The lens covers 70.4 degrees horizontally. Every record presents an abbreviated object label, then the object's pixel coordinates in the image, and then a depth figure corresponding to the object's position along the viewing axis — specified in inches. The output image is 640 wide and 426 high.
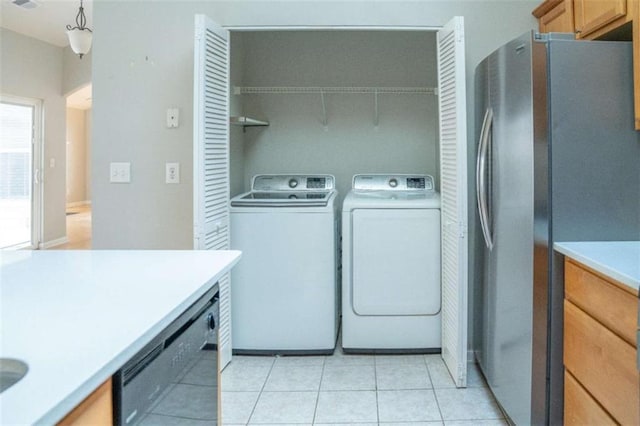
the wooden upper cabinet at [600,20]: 66.9
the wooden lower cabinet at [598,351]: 51.3
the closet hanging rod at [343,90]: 134.1
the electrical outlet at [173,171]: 108.6
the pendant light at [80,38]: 145.7
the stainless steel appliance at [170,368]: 34.0
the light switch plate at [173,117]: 107.9
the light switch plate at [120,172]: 109.3
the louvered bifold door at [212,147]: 93.7
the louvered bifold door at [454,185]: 92.8
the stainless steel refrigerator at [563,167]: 69.1
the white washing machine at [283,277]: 111.1
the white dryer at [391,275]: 109.8
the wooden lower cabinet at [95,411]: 28.4
